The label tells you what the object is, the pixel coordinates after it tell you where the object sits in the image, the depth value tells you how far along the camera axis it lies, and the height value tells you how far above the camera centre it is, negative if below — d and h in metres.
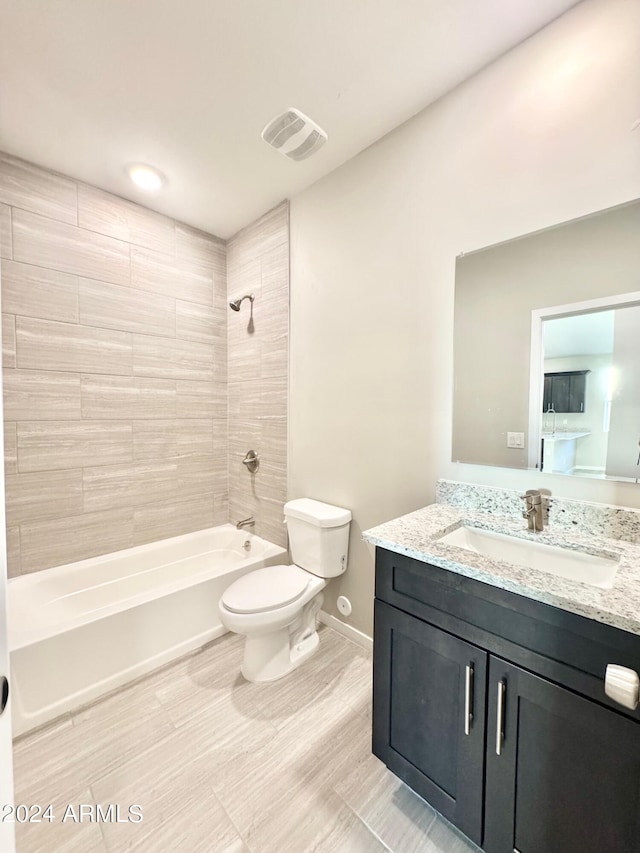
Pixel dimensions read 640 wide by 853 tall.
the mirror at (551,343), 1.21 +0.27
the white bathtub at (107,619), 1.55 -1.08
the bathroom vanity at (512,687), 0.80 -0.72
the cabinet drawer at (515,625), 0.81 -0.55
